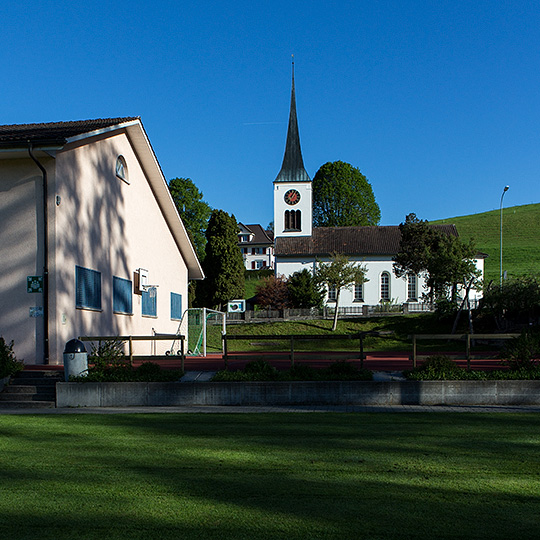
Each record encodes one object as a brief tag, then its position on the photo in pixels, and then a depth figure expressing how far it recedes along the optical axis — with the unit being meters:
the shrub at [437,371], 13.21
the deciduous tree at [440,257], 39.38
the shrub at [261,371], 13.34
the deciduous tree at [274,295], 61.53
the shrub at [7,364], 13.69
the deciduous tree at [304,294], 60.53
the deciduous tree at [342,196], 83.12
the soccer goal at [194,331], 23.58
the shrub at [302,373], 13.16
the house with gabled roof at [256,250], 118.50
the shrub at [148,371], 13.19
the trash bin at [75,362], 13.19
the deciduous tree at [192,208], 64.56
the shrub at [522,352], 13.42
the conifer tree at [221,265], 59.38
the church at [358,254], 71.25
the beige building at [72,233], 16.14
